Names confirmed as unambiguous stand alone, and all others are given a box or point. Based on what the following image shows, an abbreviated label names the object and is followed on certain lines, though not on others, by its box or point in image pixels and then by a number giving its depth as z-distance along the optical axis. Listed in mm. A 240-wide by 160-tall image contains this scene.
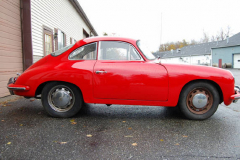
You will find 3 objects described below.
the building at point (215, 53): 35656
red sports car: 3168
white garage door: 34469
